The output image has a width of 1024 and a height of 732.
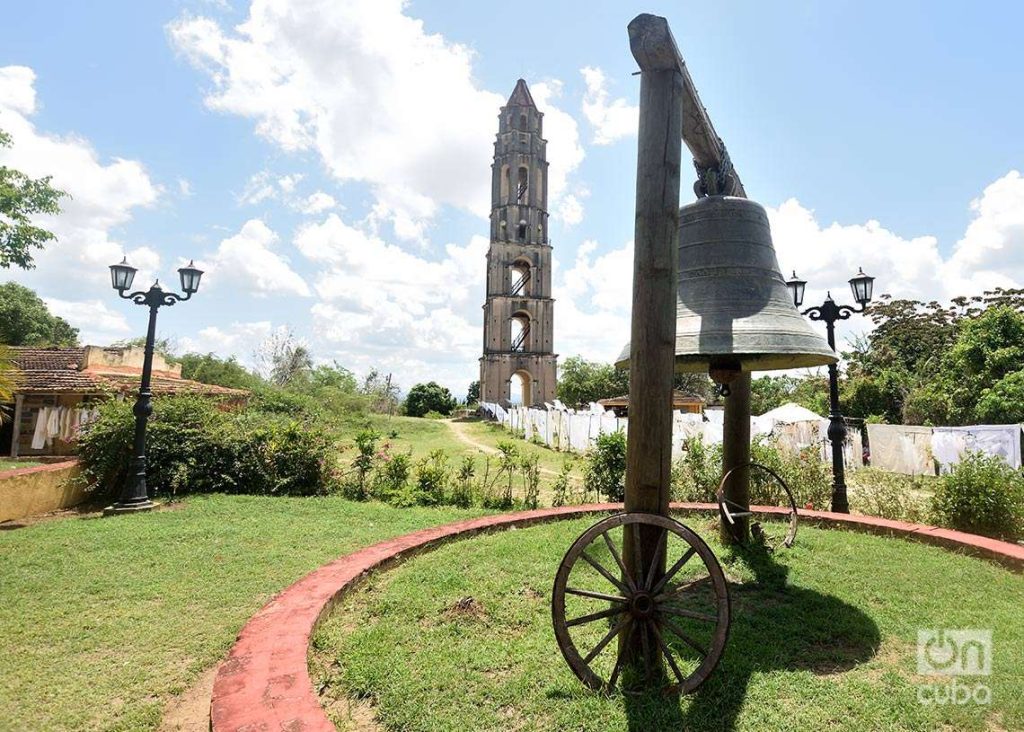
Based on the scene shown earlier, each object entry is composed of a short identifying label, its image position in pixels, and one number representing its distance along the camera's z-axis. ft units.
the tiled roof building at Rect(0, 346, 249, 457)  51.44
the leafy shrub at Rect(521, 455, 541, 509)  27.37
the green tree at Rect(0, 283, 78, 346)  90.06
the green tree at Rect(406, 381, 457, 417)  126.31
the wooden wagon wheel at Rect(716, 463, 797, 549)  13.82
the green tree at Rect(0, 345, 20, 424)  20.42
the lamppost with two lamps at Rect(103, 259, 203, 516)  24.50
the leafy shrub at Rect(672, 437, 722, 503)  25.75
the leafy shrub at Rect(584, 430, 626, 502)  27.91
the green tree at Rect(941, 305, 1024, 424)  53.31
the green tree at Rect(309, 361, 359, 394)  120.77
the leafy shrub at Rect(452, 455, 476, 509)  27.12
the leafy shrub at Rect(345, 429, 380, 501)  28.73
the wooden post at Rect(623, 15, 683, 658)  8.45
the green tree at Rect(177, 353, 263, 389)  92.87
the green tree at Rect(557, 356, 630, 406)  149.08
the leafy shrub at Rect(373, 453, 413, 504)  28.37
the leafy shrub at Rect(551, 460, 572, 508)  27.71
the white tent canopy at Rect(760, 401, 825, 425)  56.33
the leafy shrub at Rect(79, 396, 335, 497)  27.37
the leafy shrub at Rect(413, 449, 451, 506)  27.22
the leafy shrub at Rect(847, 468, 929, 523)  21.98
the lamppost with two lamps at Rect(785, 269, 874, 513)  22.97
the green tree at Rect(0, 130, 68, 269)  46.75
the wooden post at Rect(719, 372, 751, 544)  16.20
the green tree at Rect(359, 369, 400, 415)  119.85
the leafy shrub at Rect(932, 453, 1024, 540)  18.57
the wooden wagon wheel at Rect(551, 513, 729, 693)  7.57
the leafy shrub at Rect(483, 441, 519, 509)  27.12
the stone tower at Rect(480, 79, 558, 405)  115.03
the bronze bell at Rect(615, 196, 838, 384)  9.26
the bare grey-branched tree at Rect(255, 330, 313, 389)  123.13
